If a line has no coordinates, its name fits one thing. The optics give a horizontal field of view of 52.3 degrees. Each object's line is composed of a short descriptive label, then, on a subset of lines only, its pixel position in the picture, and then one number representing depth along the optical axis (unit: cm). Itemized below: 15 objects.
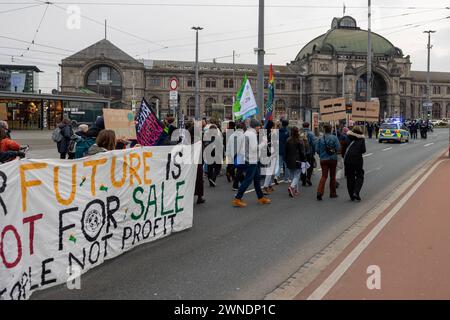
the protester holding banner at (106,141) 719
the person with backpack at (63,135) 1484
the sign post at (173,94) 1818
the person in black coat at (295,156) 1163
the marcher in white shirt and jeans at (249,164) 1004
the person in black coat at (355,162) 1076
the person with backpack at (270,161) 1201
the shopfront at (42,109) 3981
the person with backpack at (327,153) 1095
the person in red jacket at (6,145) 782
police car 3538
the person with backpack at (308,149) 1291
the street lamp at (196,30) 4372
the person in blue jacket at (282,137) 1329
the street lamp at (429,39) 6420
